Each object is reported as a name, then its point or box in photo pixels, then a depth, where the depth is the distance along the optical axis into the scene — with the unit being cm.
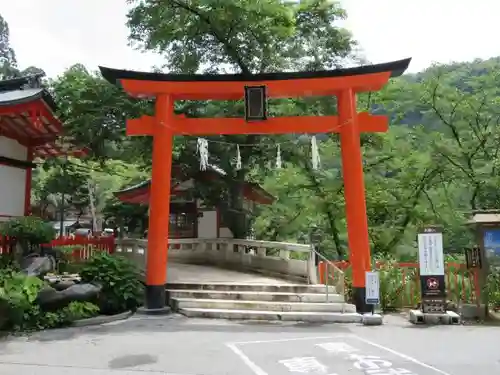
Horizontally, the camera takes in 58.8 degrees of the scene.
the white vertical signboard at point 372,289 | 1009
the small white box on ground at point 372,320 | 978
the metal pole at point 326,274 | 1099
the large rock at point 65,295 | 942
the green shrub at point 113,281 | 1081
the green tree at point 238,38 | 1343
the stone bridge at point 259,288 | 1043
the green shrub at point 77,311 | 942
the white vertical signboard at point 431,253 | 1016
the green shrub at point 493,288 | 1055
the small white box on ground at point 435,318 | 990
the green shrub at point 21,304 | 852
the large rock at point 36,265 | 1081
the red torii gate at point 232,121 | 1123
